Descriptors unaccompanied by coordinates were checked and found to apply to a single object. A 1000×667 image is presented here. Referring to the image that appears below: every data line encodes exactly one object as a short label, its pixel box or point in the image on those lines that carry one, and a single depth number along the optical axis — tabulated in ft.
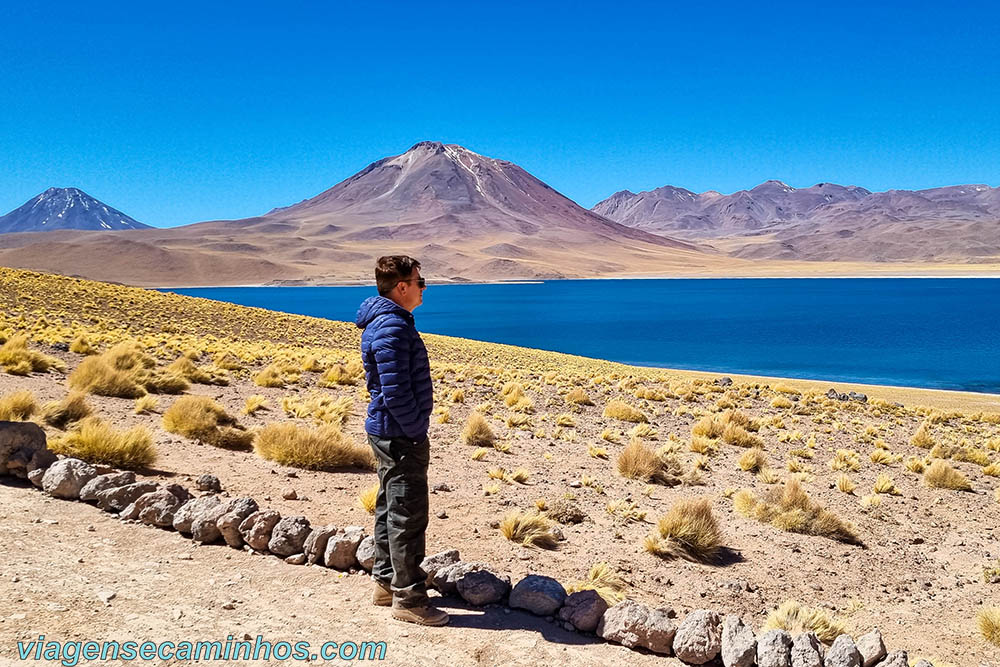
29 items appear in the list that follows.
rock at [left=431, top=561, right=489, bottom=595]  14.65
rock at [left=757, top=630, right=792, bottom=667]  12.08
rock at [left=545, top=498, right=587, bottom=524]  22.46
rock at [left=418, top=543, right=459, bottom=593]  14.97
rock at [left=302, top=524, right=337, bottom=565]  15.60
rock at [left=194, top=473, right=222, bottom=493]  20.65
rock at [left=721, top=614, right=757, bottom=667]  12.21
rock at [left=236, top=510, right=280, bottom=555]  16.02
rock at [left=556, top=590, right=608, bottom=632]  13.67
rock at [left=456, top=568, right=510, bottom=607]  14.37
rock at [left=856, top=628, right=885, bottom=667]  12.30
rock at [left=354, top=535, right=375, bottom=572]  15.07
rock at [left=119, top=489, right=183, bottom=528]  16.92
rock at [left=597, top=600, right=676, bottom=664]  13.04
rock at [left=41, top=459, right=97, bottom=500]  17.87
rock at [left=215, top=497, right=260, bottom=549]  16.19
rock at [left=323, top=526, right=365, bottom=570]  15.29
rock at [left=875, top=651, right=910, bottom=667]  11.89
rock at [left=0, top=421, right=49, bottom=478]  18.79
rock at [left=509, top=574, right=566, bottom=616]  14.16
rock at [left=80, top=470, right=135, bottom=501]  17.80
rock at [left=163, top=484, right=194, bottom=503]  17.98
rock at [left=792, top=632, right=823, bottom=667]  11.96
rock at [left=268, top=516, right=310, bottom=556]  15.79
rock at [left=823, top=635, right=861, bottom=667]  12.01
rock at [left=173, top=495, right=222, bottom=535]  16.60
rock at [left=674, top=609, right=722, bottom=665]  12.64
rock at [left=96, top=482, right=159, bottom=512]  17.52
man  12.69
